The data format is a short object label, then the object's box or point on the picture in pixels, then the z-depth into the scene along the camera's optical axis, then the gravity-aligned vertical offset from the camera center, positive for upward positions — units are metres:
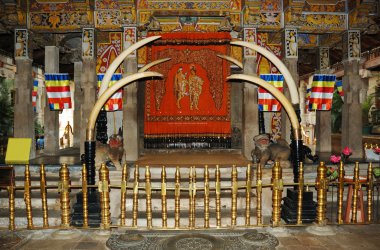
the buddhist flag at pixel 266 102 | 11.01 +0.73
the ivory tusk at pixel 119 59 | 6.28 +1.40
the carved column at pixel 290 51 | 10.23 +2.51
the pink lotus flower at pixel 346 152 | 8.08 -0.91
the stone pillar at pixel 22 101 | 10.23 +0.79
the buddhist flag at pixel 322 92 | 10.66 +1.09
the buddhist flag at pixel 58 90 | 10.70 +1.23
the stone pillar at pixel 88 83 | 9.99 +1.40
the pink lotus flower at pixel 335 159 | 7.16 -0.98
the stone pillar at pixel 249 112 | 9.85 +0.31
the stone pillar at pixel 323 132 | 12.20 -0.50
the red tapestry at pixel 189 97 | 11.61 +1.02
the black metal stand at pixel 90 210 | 5.24 -1.63
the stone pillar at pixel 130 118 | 9.84 +0.14
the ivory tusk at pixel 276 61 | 6.09 +1.28
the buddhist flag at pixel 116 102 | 10.59 +0.74
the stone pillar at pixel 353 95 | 10.28 +0.91
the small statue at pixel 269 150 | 8.02 -0.85
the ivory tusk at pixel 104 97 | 5.68 +0.51
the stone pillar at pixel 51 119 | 11.97 +0.15
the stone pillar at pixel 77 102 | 14.28 +1.08
